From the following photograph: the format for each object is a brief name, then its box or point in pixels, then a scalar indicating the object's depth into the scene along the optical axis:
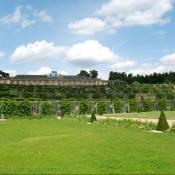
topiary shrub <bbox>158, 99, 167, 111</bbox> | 30.13
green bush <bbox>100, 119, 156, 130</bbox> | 14.14
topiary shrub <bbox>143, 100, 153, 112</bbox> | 29.22
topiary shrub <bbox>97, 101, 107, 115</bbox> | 26.37
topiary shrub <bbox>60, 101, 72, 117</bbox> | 24.86
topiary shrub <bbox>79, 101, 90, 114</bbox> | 25.72
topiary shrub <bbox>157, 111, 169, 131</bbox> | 12.87
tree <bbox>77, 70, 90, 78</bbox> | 95.28
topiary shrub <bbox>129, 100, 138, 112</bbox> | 28.41
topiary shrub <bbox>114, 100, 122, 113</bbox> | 27.53
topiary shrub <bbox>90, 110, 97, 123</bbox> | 17.57
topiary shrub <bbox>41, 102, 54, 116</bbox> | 23.99
